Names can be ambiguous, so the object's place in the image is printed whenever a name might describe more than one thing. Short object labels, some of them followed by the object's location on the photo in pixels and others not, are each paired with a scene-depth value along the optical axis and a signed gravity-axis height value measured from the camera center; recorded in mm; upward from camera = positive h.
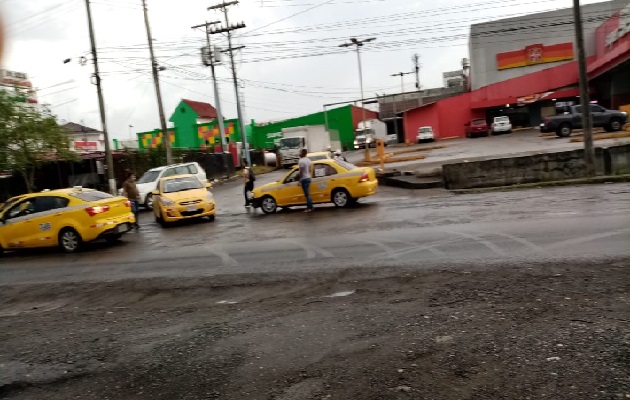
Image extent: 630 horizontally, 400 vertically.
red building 49562 +4374
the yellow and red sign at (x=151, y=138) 67938 +3410
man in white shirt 15691 -756
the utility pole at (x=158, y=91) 30672 +4176
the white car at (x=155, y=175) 23031 -484
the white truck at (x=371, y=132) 62094 +1084
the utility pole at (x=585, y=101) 16945 +525
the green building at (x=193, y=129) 64312 +4047
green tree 21156 +1719
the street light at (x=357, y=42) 50669 +9503
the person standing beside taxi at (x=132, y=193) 16797 -779
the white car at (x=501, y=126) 48344 +143
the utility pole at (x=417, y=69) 98112 +12215
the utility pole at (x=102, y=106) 25859 +3105
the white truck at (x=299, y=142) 43125 +587
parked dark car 31938 -155
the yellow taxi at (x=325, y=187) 15828 -1190
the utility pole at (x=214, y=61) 41062 +7392
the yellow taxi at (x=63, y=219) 12766 -1057
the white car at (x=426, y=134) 53781 +110
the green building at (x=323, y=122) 72000 +3256
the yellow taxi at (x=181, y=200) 16125 -1137
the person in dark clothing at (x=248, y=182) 18828 -942
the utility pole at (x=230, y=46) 42750 +8754
